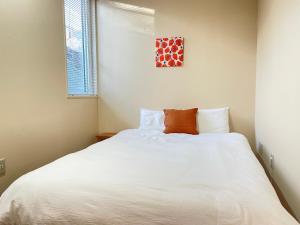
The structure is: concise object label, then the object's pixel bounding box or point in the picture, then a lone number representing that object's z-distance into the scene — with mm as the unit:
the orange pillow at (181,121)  2738
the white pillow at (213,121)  2834
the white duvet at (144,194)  982
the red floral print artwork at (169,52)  3074
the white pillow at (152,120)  2979
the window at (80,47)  2826
